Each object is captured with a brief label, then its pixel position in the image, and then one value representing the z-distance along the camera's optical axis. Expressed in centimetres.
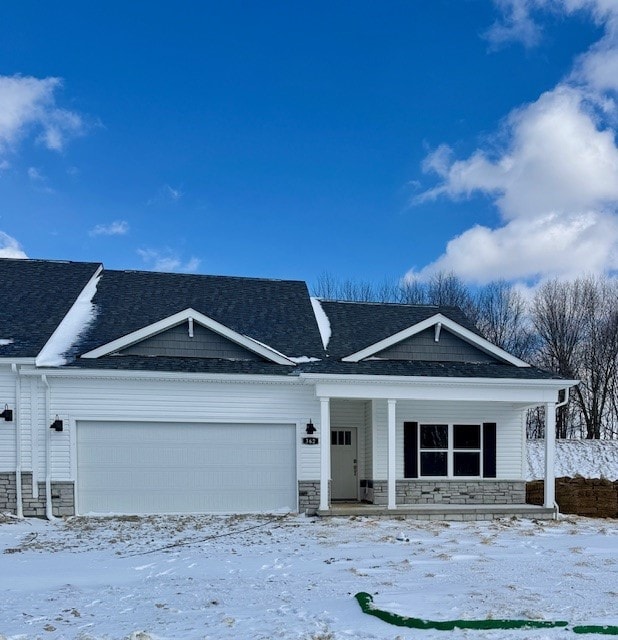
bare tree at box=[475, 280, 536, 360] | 3325
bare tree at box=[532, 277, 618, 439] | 3114
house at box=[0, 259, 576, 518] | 1177
